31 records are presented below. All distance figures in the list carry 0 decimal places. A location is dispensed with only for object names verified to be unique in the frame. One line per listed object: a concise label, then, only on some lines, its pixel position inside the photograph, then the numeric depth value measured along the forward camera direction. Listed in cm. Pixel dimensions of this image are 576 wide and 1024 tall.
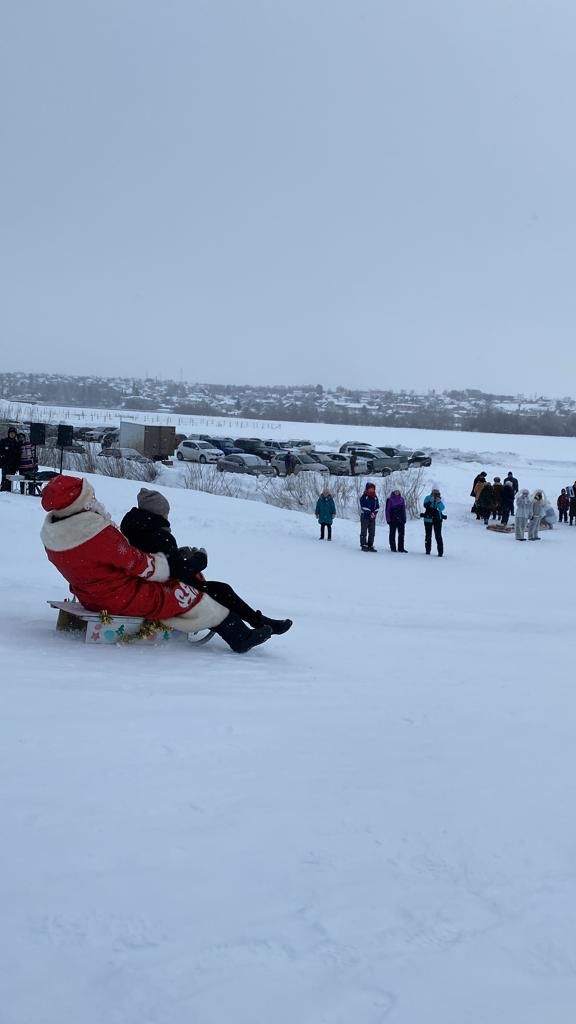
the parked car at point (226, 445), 5344
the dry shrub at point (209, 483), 3164
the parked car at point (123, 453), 4184
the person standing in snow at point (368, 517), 1975
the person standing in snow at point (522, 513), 2308
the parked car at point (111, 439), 5438
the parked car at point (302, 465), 4388
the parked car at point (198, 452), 4966
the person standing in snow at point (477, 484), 2741
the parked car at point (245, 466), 4369
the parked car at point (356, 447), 5534
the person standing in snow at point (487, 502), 2598
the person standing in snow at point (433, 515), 1969
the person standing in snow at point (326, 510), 2064
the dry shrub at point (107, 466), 3362
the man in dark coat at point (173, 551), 714
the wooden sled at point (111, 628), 695
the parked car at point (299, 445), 5588
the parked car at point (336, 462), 4688
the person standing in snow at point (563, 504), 2739
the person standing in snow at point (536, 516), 2317
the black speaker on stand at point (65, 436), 2074
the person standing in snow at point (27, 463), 2000
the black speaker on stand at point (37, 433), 2200
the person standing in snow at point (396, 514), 1978
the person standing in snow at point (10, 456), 1973
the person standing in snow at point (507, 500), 2577
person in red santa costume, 651
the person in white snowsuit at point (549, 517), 2562
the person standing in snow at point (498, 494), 2558
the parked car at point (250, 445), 5453
